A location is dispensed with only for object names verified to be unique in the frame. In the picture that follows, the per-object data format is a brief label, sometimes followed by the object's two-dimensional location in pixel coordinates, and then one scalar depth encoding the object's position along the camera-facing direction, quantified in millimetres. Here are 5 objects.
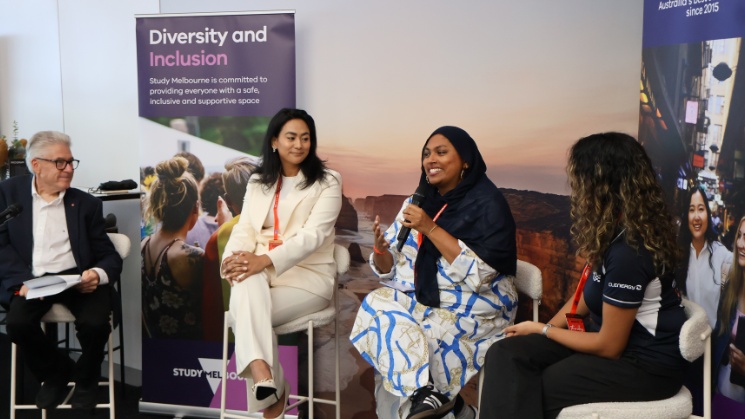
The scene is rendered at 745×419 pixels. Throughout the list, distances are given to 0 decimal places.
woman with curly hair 2215
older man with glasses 3369
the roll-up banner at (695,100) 2732
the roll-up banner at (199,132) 3650
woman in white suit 3008
